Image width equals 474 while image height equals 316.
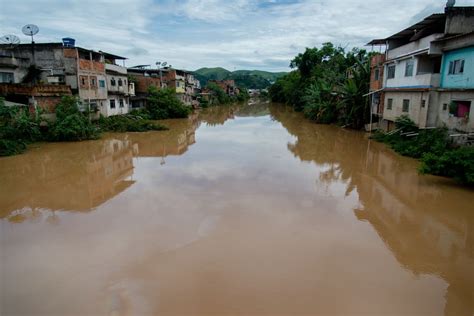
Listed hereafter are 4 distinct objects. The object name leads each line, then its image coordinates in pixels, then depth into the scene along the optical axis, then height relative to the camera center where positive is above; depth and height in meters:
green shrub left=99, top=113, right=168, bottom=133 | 23.69 -1.95
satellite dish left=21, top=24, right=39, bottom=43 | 20.30 +4.35
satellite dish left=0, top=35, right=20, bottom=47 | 20.38 +3.66
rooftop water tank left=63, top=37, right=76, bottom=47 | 20.77 +3.69
